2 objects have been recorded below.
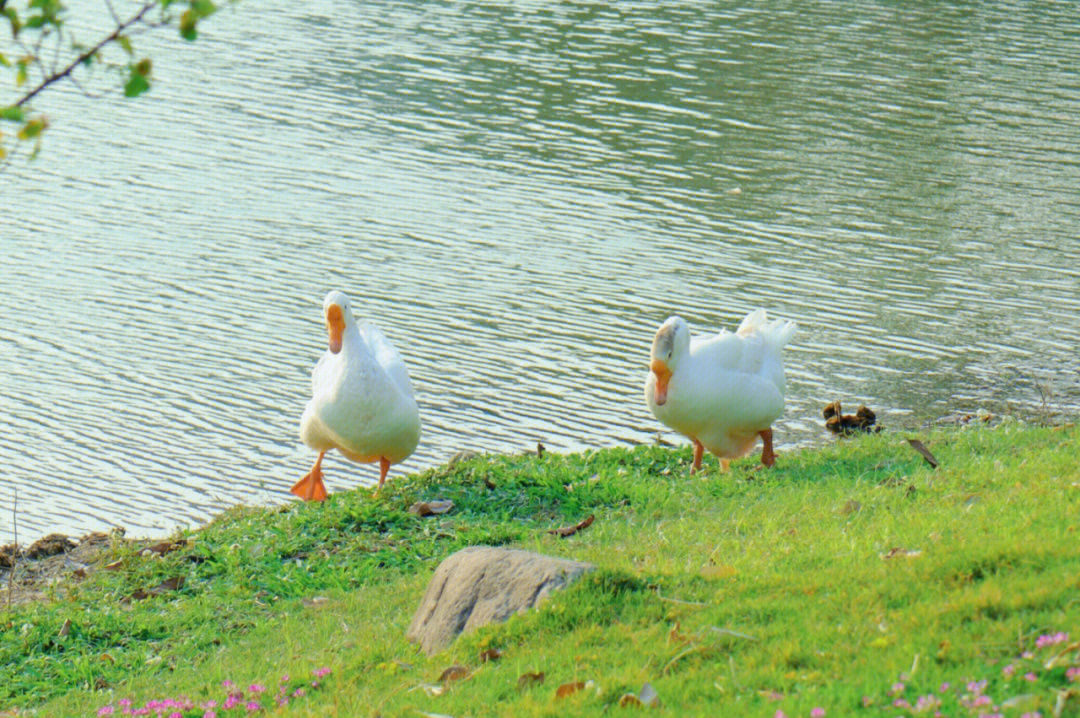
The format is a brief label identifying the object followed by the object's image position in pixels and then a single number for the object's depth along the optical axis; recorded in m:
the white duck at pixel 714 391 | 18.45
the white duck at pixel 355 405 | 18.78
